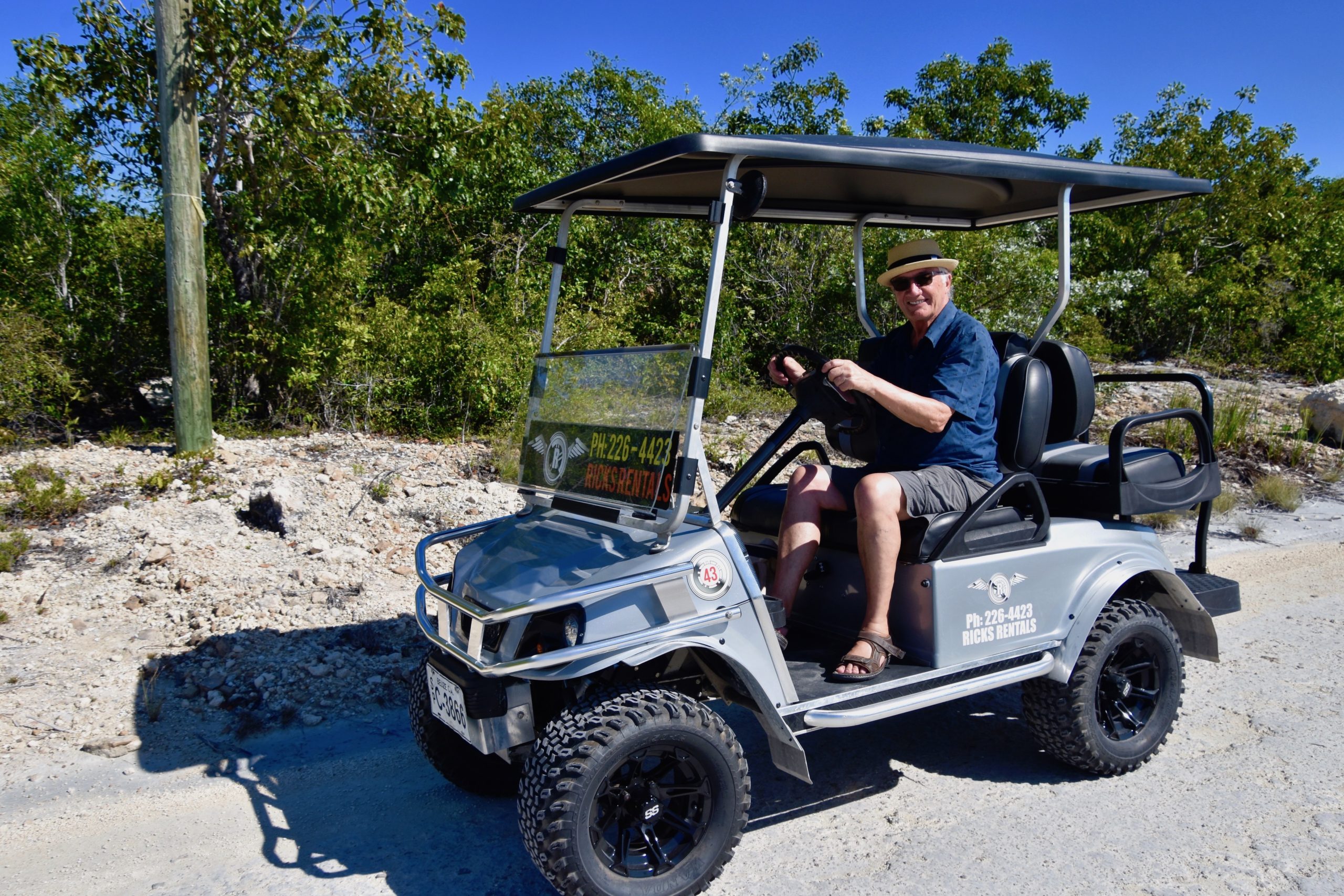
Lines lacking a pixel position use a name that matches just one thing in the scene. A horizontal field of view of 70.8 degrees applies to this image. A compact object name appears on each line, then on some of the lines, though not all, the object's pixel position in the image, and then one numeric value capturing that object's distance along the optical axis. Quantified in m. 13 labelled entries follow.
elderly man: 3.24
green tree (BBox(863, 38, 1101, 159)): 17.14
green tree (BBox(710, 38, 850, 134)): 14.08
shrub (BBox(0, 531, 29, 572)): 5.09
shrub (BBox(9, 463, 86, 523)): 5.74
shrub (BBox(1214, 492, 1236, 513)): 8.09
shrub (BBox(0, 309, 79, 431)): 7.23
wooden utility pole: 6.60
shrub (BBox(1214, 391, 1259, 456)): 9.59
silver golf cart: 2.72
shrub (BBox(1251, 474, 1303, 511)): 8.23
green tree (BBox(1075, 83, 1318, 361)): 14.91
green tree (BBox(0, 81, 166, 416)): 8.07
